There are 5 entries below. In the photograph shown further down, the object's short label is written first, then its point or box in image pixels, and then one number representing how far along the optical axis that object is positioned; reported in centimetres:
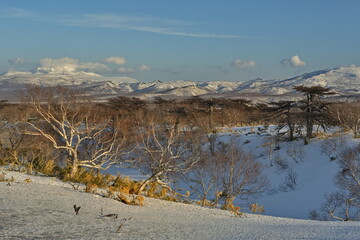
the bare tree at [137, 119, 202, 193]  3149
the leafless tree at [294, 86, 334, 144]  3297
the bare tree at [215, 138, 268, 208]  2530
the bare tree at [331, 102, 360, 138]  3268
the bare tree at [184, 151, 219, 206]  2631
